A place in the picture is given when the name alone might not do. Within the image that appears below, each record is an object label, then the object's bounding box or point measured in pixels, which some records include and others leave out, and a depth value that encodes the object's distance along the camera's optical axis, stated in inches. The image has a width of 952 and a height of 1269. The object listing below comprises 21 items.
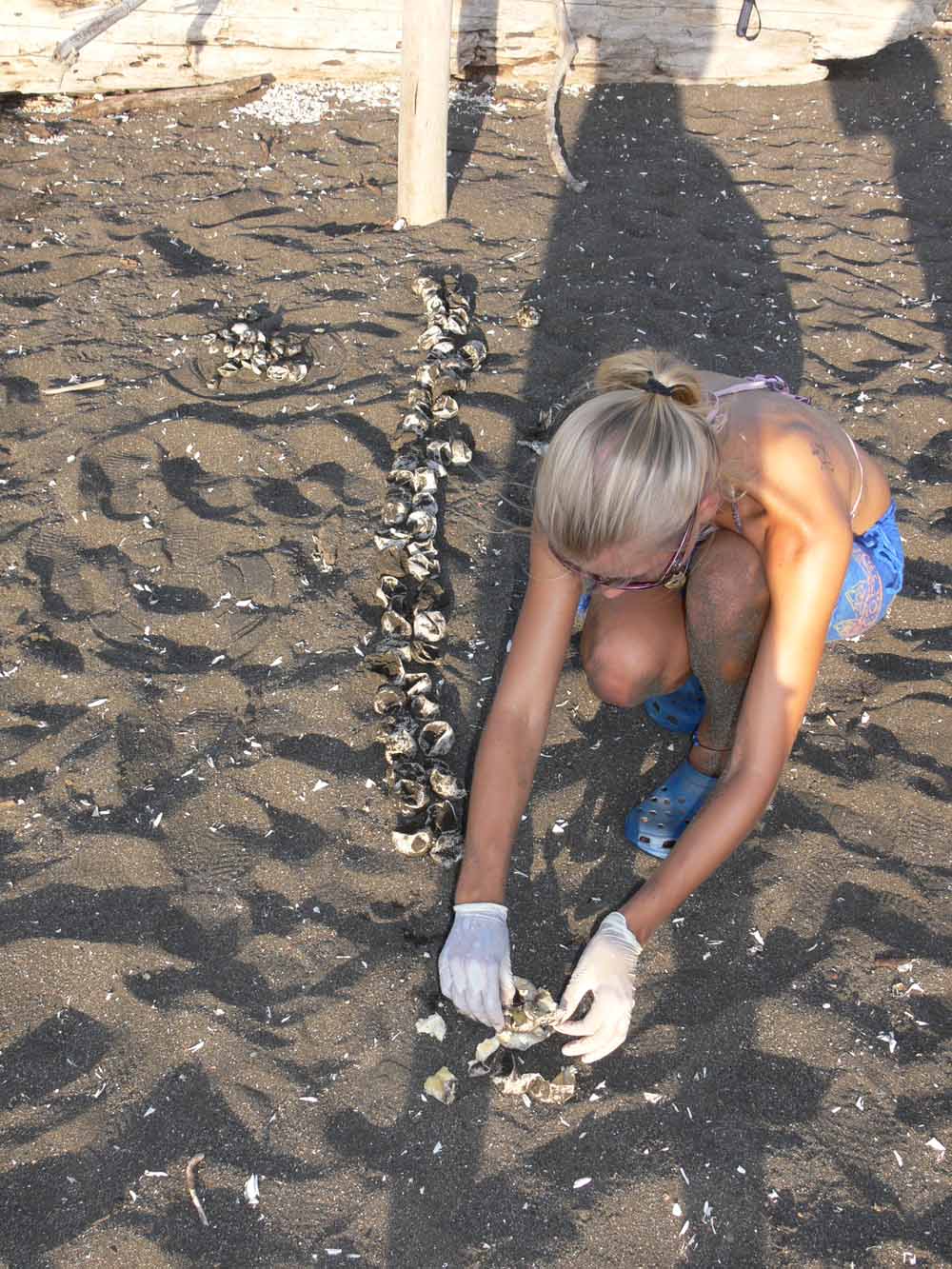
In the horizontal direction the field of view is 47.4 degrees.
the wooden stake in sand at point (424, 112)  167.0
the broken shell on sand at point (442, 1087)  86.1
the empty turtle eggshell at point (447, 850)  100.8
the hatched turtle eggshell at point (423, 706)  111.6
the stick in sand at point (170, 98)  212.5
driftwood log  210.5
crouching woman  79.6
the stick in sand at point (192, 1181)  78.8
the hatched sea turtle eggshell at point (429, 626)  118.0
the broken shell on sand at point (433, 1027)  89.9
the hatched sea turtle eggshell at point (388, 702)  111.3
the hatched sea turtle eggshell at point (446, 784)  104.4
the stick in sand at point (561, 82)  199.6
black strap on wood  215.9
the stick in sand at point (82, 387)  148.2
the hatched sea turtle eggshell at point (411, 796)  103.7
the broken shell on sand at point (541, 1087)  86.4
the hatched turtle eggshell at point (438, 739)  109.4
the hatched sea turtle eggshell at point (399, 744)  107.5
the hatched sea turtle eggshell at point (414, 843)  100.5
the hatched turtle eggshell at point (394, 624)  118.7
